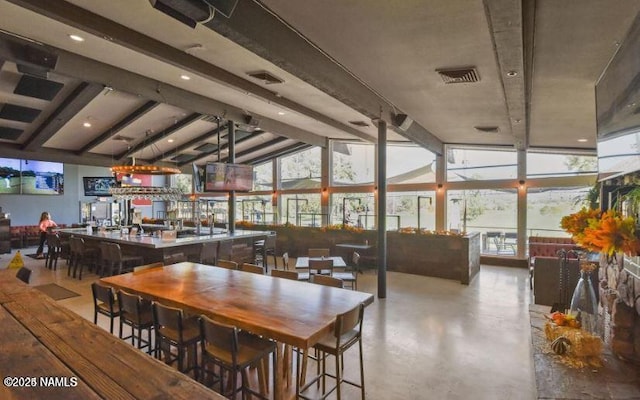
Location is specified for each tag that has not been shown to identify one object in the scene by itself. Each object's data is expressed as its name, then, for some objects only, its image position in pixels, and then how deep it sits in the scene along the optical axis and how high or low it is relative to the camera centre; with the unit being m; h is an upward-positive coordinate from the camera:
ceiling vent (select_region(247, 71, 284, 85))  5.27 +2.04
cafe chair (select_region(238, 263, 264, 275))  4.14 -0.81
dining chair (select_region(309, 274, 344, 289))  3.46 -0.81
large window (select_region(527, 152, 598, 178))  8.16 +0.96
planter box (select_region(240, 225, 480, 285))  7.05 -1.08
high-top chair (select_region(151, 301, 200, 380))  2.52 -1.04
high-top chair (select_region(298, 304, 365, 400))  2.32 -1.07
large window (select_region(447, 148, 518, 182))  9.13 +1.10
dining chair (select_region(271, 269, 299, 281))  3.74 -0.80
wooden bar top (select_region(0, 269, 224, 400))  0.87 -0.48
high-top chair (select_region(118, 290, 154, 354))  2.88 -0.96
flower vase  2.68 -0.85
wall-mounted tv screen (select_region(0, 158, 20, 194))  10.94 +0.95
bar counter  6.28 -0.74
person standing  9.09 -0.64
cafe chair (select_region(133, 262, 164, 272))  3.96 -0.77
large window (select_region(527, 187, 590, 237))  8.35 -0.10
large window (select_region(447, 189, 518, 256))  9.12 -0.37
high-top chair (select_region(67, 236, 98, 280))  6.94 -1.08
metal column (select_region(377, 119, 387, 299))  6.04 +0.15
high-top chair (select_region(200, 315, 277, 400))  2.19 -1.06
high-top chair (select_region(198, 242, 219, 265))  6.57 -0.98
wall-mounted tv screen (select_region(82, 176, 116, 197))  12.34 +0.72
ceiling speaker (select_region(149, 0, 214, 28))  2.16 +1.30
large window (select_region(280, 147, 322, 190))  12.85 +1.33
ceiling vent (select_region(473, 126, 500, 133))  6.66 +1.50
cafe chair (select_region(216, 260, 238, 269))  4.45 -0.82
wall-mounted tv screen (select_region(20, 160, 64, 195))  11.48 +0.96
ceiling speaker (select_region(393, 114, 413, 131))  6.11 +1.52
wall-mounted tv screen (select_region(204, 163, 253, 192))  7.33 +0.60
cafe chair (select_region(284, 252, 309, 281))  5.00 -1.11
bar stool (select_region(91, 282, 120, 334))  3.15 -0.89
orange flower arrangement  1.92 -0.19
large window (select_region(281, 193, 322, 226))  12.68 -0.21
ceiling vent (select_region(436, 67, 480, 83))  3.79 +1.50
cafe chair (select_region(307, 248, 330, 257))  5.84 -0.86
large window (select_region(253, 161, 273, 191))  14.05 +1.16
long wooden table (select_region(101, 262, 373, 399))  2.21 -0.79
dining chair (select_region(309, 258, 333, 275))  4.75 -0.87
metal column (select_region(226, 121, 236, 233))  8.53 +1.08
